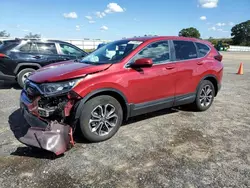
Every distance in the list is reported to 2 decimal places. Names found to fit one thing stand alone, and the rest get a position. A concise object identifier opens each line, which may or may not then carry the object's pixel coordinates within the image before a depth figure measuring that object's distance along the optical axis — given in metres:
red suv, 3.49
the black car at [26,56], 7.24
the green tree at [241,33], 99.02
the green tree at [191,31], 89.38
